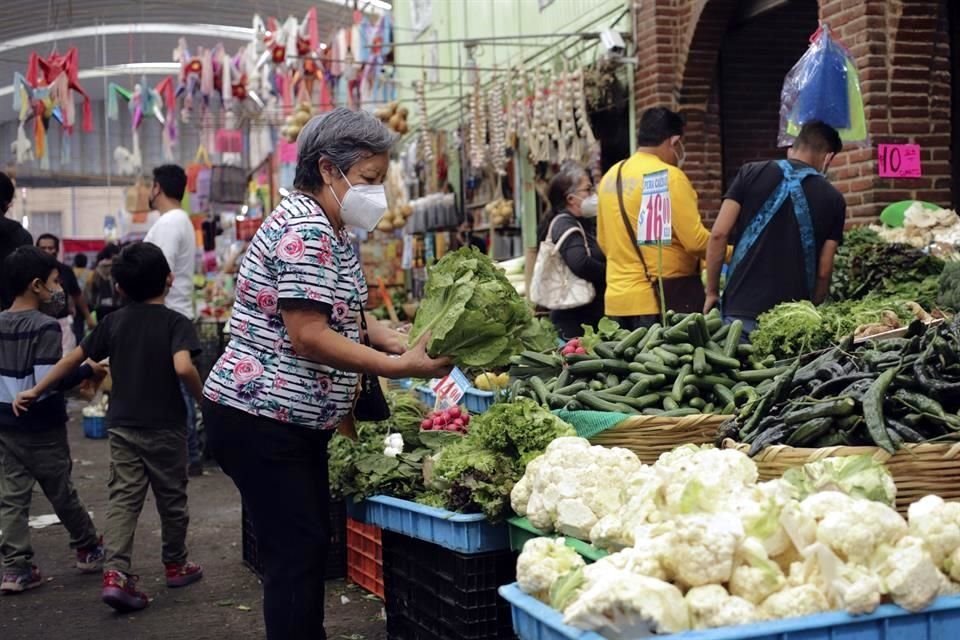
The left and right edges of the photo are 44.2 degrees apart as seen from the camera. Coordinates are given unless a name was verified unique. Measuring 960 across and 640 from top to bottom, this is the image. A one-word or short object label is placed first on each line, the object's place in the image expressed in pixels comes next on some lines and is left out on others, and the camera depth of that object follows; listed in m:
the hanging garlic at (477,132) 13.78
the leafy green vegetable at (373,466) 4.91
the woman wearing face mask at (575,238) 7.62
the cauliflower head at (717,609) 2.53
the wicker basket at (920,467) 3.35
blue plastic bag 7.29
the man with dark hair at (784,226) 6.23
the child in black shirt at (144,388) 6.12
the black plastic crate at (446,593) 4.00
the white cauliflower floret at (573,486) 3.54
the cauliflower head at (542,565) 2.89
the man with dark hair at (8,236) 7.40
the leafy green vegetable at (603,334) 5.29
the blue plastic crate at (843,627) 2.45
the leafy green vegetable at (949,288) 6.27
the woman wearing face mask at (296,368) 3.63
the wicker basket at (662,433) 4.17
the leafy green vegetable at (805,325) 5.23
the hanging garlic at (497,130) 13.50
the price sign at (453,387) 4.41
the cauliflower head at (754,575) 2.60
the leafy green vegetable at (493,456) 4.06
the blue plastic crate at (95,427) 13.30
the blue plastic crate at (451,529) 4.05
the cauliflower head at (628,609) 2.48
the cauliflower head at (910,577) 2.56
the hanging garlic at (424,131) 14.50
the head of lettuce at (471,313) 4.15
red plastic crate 5.77
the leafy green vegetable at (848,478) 3.07
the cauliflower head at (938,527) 2.77
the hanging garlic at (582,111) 11.56
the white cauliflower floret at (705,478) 2.86
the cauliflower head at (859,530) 2.68
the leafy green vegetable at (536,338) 5.26
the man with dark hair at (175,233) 8.46
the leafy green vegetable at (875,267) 7.25
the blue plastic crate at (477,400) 6.35
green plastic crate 3.34
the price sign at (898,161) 8.57
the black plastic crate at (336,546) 6.20
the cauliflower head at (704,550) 2.61
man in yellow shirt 6.76
